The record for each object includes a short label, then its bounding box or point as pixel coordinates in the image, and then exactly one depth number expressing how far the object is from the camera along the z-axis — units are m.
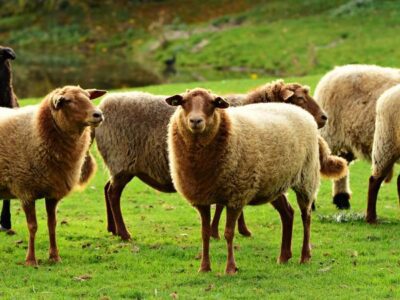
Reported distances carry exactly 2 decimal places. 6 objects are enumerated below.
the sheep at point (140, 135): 10.54
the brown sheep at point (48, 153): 9.04
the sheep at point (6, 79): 11.34
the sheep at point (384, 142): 11.06
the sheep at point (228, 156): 8.35
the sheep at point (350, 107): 12.48
